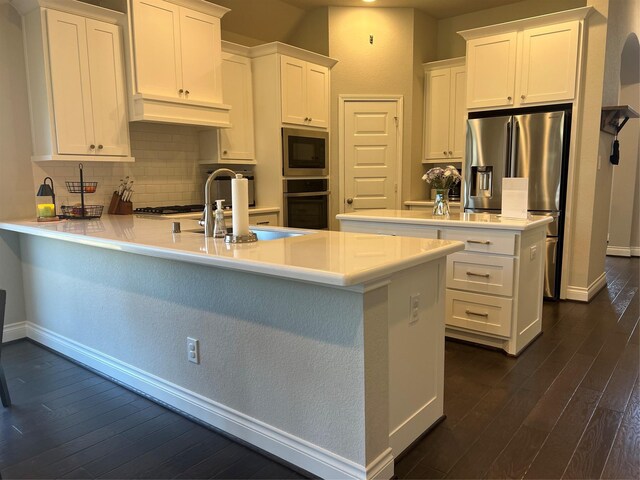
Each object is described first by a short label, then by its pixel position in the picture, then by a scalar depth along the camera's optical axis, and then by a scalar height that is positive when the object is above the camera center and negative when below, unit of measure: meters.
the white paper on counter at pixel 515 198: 3.16 -0.16
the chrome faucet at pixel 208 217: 2.25 -0.20
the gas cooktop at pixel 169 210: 3.89 -0.28
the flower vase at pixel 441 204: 3.44 -0.22
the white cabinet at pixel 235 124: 4.43 +0.51
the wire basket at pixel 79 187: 3.53 -0.08
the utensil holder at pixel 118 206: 3.82 -0.24
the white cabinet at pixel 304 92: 4.57 +0.84
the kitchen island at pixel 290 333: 1.71 -0.68
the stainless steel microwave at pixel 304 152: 4.63 +0.23
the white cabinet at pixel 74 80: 3.25 +0.69
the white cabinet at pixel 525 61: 4.16 +1.05
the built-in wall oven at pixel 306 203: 4.72 -0.28
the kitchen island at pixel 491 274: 2.97 -0.65
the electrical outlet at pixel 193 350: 2.26 -0.84
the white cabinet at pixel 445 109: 5.39 +0.76
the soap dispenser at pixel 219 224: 2.27 -0.23
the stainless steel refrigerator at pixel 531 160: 4.29 +0.13
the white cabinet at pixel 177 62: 3.58 +0.92
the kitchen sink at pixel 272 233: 2.61 -0.33
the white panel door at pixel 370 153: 5.39 +0.25
